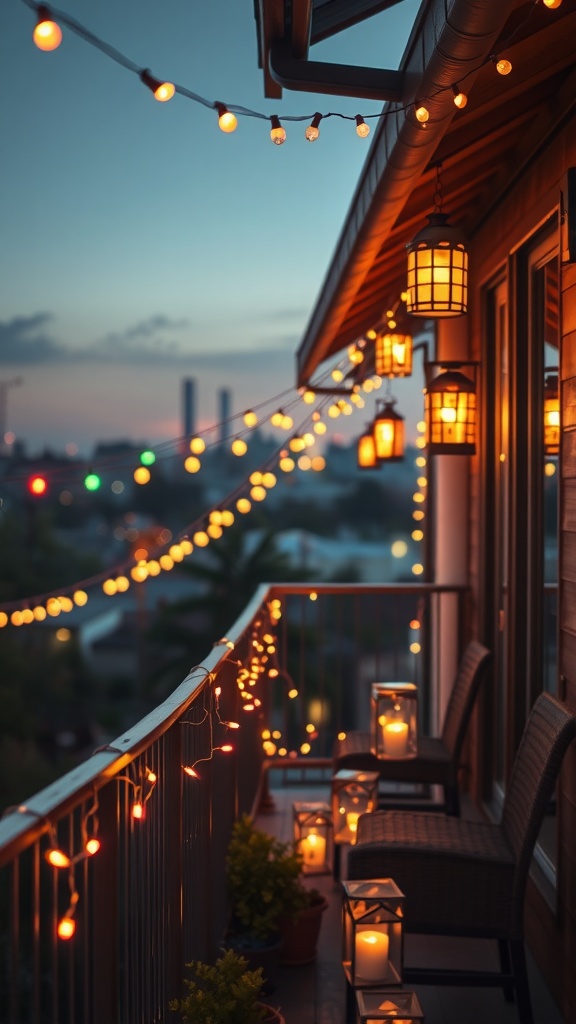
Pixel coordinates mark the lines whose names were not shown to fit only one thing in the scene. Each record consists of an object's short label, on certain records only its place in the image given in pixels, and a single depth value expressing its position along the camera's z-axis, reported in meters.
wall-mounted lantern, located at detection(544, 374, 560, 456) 3.39
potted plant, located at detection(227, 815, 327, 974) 3.17
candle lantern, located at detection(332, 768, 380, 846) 4.00
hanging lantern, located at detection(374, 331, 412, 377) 5.12
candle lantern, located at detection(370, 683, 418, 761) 4.01
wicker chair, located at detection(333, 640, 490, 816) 4.15
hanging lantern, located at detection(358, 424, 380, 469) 6.07
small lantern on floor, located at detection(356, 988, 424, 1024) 2.35
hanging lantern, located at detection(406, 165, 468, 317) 3.06
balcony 1.50
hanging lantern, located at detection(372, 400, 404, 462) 5.57
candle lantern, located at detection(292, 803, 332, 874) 4.06
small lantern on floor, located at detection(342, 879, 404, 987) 2.66
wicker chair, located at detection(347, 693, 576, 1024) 2.77
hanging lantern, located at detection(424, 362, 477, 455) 4.23
